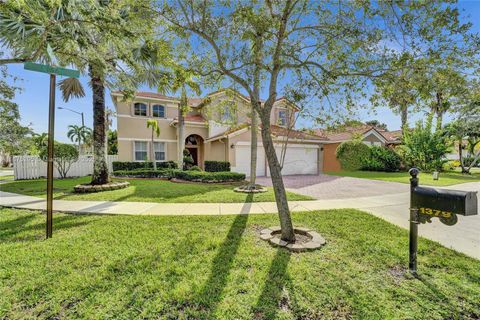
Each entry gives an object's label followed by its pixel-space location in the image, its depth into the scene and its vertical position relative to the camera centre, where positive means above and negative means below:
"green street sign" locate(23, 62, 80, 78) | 4.29 +1.77
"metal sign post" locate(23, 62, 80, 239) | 4.59 +0.67
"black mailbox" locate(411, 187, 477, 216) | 2.94 -0.55
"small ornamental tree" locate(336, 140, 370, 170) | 22.68 +0.52
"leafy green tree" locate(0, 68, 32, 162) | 22.27 +3.66
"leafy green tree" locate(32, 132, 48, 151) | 15.49 +1.54
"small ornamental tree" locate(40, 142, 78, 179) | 14.71 +0.35
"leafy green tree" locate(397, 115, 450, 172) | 20.30 +1.23
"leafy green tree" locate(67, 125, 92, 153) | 30.83 +3.80
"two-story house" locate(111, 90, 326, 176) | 17.42 +1.66
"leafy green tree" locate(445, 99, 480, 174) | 19.62 +2.77
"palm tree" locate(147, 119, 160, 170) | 16.51 +2.31
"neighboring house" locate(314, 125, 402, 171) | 23.30 +1.78
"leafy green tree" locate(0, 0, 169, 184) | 5.34 +3.69
